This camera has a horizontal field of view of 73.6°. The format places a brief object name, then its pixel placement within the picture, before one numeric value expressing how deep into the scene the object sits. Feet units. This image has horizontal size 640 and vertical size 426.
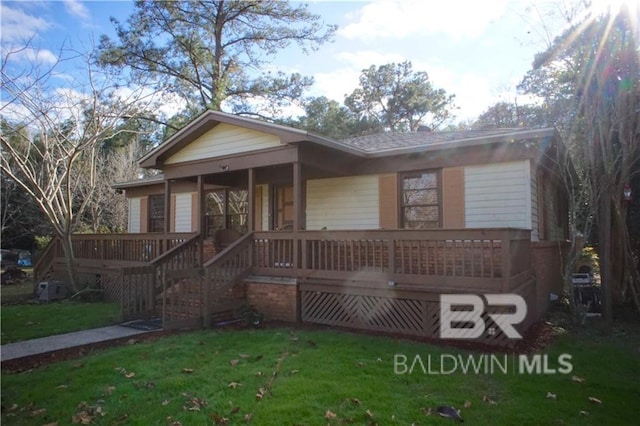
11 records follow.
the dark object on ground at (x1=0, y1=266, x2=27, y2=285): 58.25
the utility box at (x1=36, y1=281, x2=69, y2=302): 40.04
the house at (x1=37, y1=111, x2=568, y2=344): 24.29
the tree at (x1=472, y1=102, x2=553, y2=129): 42.11
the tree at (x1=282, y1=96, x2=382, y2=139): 79.30
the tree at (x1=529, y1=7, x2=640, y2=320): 27.32
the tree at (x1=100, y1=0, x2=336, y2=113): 65.26
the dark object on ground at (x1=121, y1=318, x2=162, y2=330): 26.83
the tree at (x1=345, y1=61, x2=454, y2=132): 108.27
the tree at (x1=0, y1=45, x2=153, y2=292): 36.88
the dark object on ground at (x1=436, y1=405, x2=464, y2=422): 13.21
